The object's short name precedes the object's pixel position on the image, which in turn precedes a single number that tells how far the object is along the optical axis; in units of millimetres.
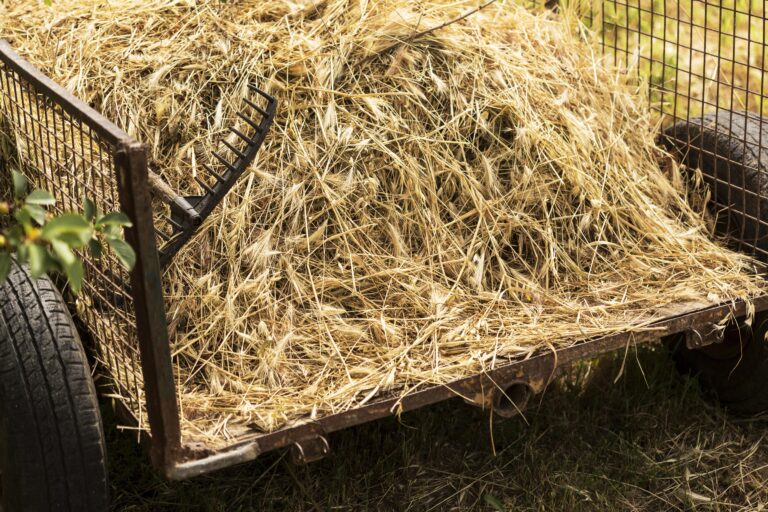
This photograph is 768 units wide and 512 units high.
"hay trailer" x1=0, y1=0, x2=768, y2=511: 2111
